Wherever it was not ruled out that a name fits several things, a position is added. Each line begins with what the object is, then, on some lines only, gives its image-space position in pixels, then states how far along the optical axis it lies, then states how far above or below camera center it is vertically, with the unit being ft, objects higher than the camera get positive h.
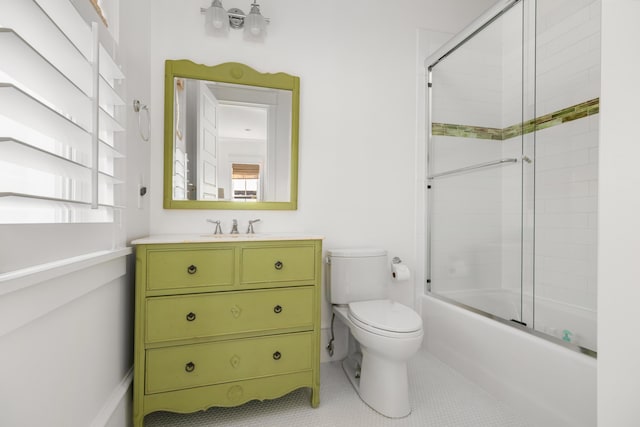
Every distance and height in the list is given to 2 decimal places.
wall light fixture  6.32 +3.87
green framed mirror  6.41 +1.54
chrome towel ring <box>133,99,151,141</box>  5.23 +1.65
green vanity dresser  4.87 -1.74
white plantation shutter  2.17 +0.76
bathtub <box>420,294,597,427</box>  4.56 -2.55
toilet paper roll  7.15 -1.28
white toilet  5.25 -1.91
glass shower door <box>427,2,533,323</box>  7.19 +1.02
